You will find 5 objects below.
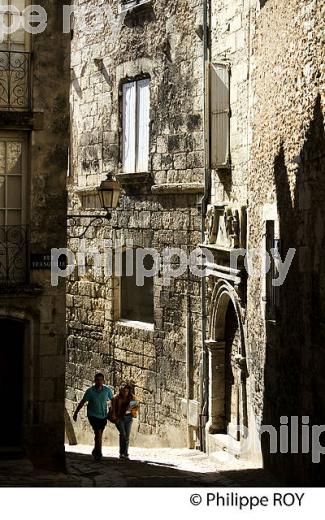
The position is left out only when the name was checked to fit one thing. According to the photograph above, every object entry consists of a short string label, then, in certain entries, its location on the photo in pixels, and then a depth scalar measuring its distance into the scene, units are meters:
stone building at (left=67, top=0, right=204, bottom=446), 16.92
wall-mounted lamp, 14.48
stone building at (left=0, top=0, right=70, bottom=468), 13.17
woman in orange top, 14.88
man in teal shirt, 14.48
